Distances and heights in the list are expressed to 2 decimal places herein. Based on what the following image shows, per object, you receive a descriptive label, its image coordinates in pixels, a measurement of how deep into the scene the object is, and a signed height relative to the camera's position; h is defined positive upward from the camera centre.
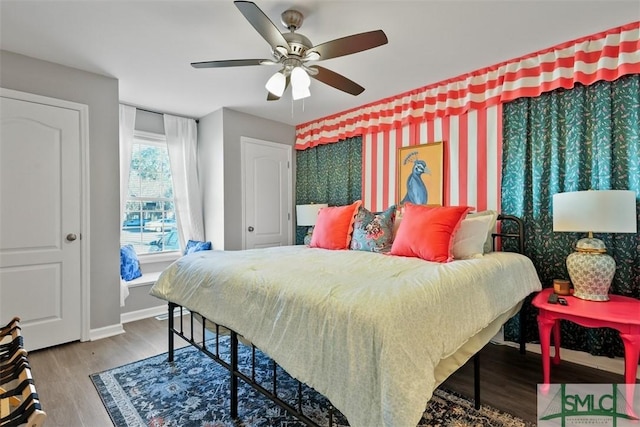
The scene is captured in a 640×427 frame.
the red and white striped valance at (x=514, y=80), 2.20 +1.11
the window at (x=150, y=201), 3.90 +0.15
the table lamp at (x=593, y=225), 1.90 -0.10
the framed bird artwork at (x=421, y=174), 3.16 +0.39
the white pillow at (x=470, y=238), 2.25 -0.21
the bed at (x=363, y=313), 1.08 -0.47
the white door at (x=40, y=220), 2.51 -0.06
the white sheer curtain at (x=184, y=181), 4.05 +0.41
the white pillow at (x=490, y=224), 2.49 -0.11
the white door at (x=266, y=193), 4.08 +0.26
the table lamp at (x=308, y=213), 3.91 -0.02
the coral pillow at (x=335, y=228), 2.94 -0.16
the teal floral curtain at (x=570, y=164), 2.18 +0.35
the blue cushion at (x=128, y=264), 3.55 -0.60
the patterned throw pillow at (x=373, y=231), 2.70 -0.19
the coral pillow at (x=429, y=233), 2.18 -0.16
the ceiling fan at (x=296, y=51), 1.67 +0.96
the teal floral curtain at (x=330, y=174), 3.98 +0.51
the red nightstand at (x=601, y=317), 1.71 -0.63
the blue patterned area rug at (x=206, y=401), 1.73 -1.16
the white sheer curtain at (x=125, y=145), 3.59 +0.79
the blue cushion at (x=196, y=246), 3.81 -0.42
